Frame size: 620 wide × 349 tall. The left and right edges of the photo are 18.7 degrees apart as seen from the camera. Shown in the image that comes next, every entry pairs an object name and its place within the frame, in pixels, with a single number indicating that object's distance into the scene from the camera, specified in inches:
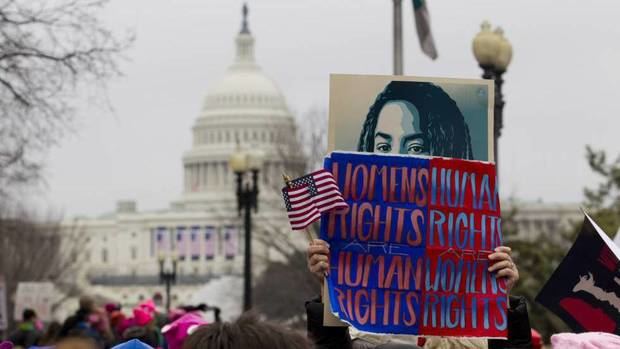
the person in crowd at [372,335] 254.2
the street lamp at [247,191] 1250.6
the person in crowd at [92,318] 494.5
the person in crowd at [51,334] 431.5
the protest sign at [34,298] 1004.6
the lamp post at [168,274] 2178.9
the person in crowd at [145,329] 438.5
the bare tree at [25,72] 738.2
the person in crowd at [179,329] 386.9
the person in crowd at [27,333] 608.8
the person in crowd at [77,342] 283.1
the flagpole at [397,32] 861.2
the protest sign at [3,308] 838.5
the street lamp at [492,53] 710.5
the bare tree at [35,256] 2279.8
